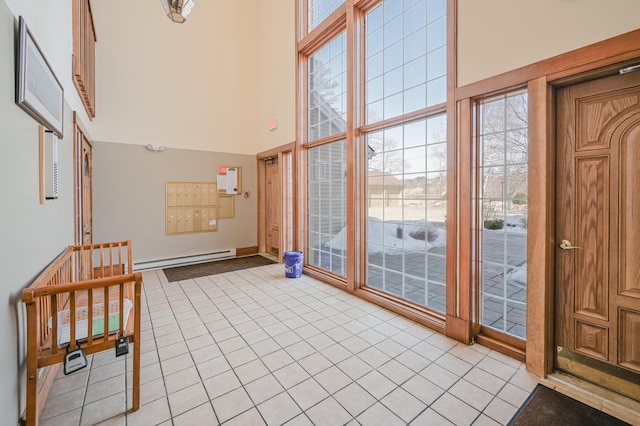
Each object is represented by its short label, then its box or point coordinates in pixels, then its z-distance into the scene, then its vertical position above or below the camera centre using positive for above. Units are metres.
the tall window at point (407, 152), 2.63 +0.63
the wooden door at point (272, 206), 5.44 +0.10
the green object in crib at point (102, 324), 1.63 -0.70
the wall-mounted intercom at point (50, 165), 1.77 +0.32
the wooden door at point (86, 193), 3.18 +0.25
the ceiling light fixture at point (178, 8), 2.47 +1.88
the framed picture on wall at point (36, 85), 1.34 +0.75
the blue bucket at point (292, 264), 4.12 -0.80
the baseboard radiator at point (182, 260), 4.59 -0.88
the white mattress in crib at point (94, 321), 1.58 -0.70
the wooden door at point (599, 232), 1.63 -0.14
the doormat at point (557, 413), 1.51 -1.18
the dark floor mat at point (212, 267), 4.30 -0.97
